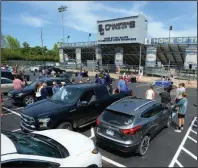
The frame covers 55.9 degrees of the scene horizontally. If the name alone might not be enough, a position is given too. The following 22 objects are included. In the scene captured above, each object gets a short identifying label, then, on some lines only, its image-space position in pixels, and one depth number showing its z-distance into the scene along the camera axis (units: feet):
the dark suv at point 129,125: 17.53
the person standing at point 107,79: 47.29
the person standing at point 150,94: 30.76
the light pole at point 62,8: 166.81
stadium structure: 94.58
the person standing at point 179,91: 29.48
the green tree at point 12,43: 254.27
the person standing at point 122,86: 35.58
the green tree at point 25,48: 245.06
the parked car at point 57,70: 105.75
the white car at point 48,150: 10.28
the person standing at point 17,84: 37.43
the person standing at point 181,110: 24.59
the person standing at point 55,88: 35.14
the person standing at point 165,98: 30.66
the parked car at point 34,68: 131.12
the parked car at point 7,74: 54.65
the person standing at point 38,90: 33.69
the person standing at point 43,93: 31.65
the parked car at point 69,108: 20.56
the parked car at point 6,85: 46.49
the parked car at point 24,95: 36.35
